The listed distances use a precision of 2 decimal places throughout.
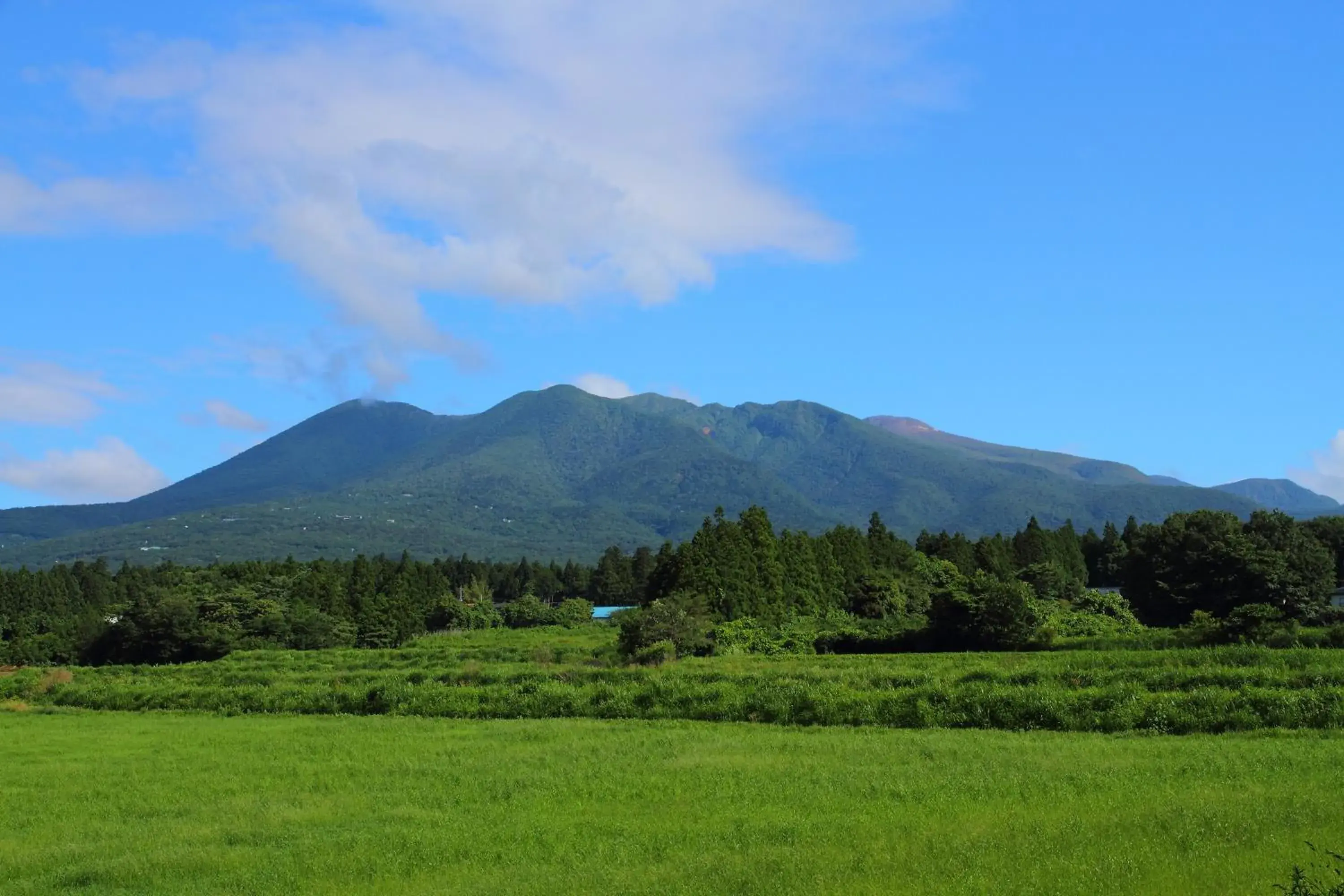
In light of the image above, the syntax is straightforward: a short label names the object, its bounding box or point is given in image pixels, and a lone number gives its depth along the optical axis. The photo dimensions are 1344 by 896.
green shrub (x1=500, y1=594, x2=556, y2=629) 88.25
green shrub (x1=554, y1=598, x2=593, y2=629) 86.62
